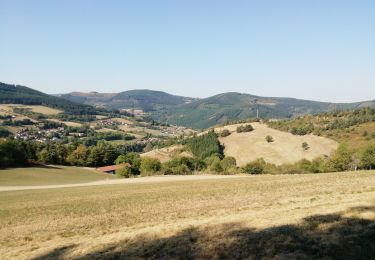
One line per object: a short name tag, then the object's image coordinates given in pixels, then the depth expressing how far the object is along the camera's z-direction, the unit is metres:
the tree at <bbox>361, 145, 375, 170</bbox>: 99.00
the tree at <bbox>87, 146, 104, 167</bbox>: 149.38
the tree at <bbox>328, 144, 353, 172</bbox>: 101.75
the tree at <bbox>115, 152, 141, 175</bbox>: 132.88
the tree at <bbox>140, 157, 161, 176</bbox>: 120.19
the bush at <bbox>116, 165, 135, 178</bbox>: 122.43
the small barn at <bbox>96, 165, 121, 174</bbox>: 139.45
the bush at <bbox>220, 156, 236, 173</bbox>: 114.23
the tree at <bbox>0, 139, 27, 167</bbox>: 116.81
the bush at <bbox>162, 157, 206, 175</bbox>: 119.38
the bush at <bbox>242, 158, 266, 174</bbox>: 110.94
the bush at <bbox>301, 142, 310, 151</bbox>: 165.10
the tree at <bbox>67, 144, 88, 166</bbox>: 145.38
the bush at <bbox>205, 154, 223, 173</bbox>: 118.81
